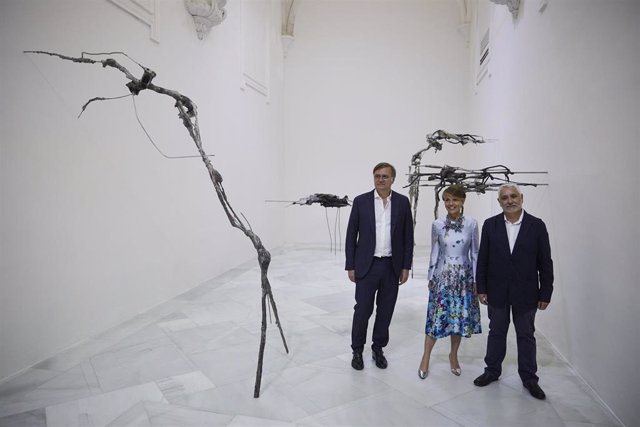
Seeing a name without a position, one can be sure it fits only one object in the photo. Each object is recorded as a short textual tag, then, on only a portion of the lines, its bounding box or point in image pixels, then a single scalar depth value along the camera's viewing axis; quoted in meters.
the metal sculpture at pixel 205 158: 2.82
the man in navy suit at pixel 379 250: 3.22
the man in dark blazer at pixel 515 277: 2.76
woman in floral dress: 3.03
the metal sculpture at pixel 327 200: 6.80
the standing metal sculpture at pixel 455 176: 4.34
